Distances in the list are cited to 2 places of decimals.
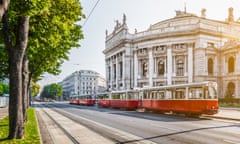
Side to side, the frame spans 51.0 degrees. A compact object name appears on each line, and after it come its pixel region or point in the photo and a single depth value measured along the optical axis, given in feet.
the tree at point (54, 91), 464.40
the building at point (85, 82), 515.09
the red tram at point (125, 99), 114.11
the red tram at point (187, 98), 70.95
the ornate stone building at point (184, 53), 180.65
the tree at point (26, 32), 30.45
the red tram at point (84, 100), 186.70
